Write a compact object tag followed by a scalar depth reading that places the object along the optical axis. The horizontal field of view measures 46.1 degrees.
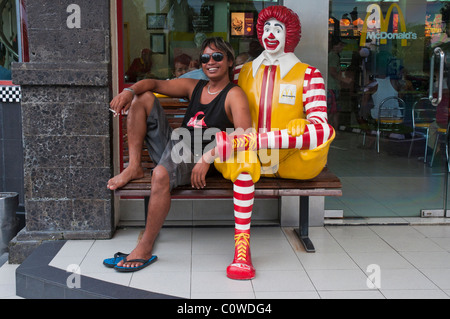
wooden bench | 3.62
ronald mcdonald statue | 3.43
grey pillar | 3.89
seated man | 3.47
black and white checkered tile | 5.05
